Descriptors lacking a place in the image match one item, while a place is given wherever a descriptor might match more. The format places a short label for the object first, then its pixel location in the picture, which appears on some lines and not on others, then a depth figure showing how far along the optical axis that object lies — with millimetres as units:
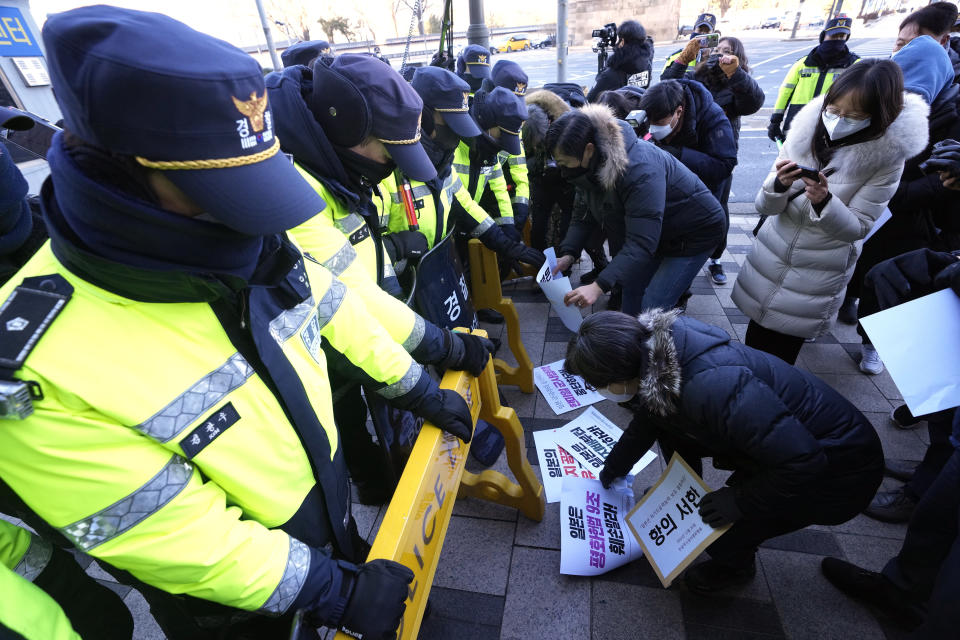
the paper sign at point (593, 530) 2074
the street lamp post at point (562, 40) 6382
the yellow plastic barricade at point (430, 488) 1296
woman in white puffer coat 1996
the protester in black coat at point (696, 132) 3203
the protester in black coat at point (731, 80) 4055
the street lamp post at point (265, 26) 10531
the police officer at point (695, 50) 4523
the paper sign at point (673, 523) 1748
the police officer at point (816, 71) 4270
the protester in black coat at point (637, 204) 2373
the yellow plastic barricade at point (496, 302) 3203
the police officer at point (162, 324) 730
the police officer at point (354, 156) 1618
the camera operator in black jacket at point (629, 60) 5039
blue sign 4934
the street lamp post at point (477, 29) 6433
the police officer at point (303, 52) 3676
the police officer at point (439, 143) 2393
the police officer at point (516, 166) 3906
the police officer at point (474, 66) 5203
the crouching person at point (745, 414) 1492
